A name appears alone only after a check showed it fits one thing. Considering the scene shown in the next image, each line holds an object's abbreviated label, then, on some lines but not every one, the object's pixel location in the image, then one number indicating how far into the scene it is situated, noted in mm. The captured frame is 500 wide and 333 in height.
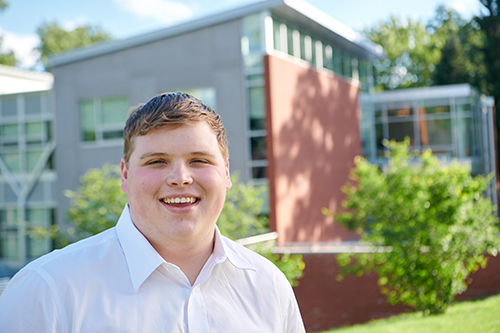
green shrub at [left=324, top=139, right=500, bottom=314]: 9500
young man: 1711
